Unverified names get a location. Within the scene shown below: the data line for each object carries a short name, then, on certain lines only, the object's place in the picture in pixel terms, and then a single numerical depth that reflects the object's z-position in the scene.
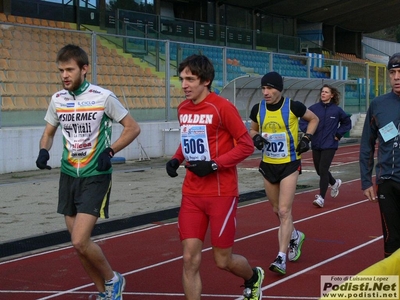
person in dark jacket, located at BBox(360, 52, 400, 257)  5.61
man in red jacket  5.46
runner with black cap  7.39
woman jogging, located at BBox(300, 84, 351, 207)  11.51
